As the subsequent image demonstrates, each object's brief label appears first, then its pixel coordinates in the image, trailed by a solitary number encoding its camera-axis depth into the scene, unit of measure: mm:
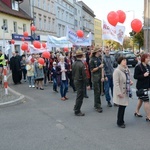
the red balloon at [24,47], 16381
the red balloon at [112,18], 8914
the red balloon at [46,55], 14375
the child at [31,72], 13828
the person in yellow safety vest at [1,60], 13159
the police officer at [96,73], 7848
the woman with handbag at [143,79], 6547
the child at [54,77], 11809
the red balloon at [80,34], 16891
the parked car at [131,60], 27438
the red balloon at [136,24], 9594
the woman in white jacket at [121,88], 6219
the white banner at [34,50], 15736
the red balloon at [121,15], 9258
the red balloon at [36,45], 15770
